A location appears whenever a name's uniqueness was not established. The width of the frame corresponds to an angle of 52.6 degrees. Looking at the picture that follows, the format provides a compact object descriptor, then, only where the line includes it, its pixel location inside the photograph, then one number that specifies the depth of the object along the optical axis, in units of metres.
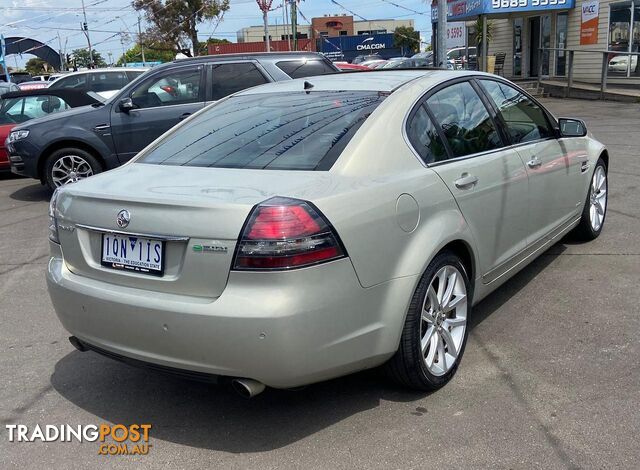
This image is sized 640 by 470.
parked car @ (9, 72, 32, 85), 44.43
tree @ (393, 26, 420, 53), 67.52
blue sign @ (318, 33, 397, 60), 68.44
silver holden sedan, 2.69
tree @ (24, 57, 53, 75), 103.19
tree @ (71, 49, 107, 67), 109.50
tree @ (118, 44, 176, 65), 86.32
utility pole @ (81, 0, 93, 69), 55.00
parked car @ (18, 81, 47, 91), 21.74
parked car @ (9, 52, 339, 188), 8.55
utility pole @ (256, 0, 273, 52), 30.52
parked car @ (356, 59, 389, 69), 33.82
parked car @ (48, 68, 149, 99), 14.48
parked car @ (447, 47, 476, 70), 27.47
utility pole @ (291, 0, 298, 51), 34.05
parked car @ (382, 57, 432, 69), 30.35
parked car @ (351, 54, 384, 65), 45.17
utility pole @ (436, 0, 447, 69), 11.81
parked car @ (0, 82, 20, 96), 13.66
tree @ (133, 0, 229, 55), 47.41
